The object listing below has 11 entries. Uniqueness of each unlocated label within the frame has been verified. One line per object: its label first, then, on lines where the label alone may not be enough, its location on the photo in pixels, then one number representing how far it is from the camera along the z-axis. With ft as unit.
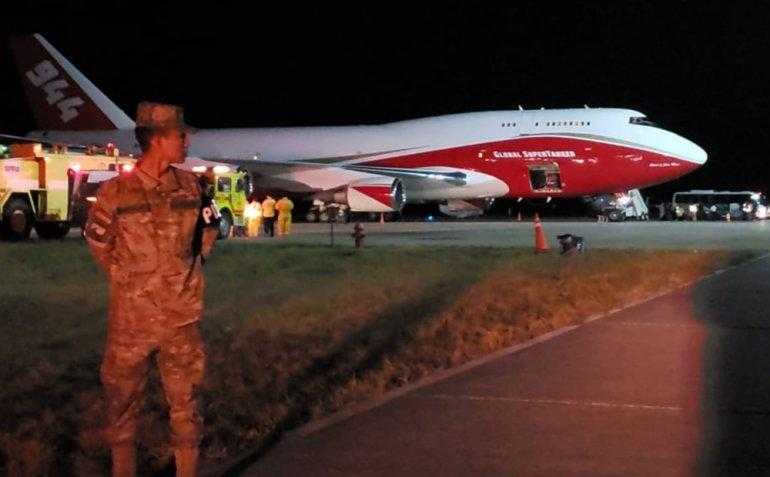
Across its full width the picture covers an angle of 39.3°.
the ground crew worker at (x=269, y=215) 95.76
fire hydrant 71.46
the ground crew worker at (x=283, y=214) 98.32
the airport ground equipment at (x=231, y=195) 86.02
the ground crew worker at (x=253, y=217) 95.39
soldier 15.29
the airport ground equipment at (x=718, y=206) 171.73
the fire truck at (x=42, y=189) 71.82
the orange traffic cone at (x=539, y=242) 67.19
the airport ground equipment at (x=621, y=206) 141.28
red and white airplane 117.50
